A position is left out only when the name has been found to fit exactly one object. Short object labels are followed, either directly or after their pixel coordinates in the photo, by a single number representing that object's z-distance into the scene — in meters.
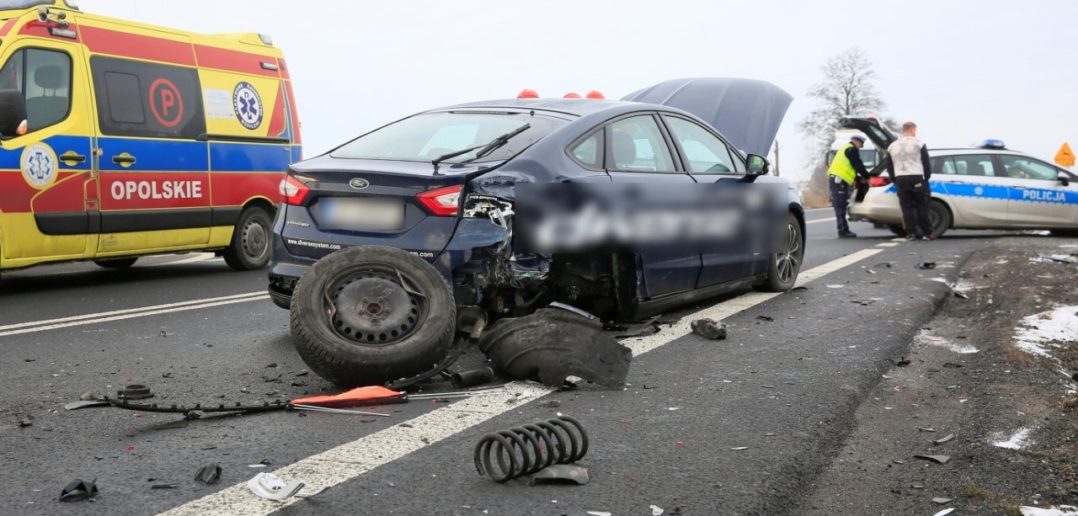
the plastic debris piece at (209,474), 3.34
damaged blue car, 4.85
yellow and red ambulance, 8.43
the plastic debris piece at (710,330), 6.13
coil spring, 3.40
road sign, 31.64
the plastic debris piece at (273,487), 3.17
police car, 15.27
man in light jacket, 14.73
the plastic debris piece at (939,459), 3.72
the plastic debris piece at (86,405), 4.36
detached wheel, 4.66
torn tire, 4.81
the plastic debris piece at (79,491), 3.16
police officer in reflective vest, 16.30
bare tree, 68.19
